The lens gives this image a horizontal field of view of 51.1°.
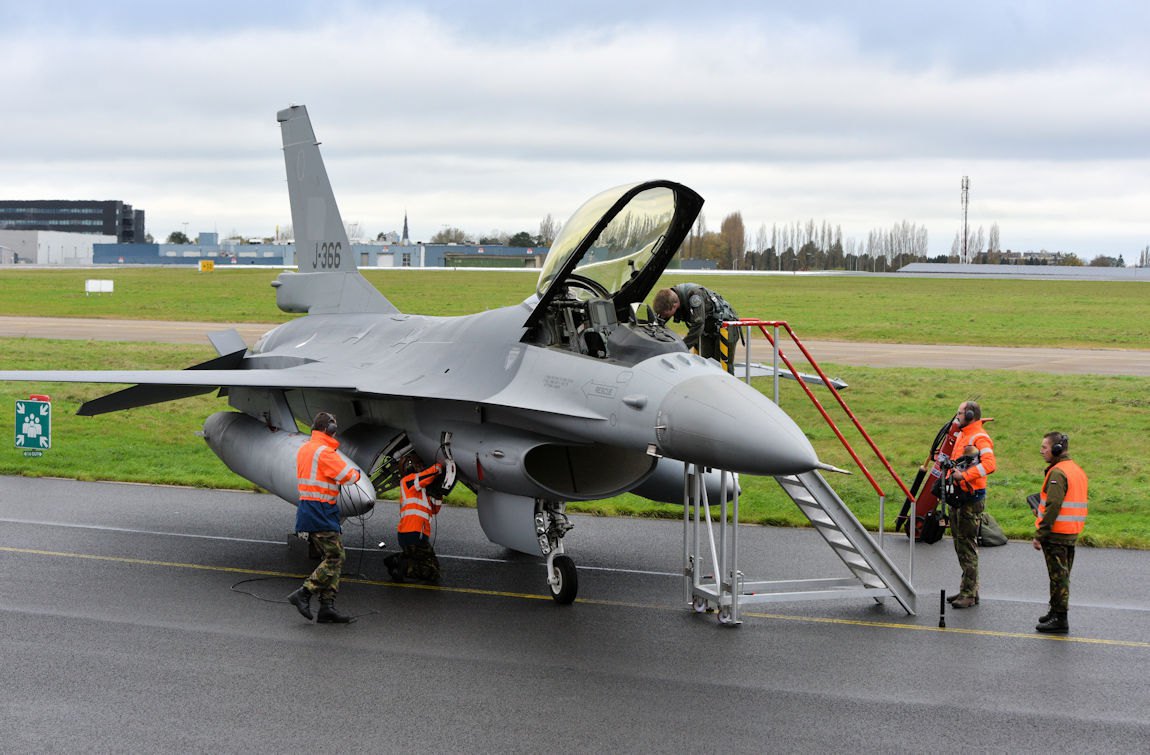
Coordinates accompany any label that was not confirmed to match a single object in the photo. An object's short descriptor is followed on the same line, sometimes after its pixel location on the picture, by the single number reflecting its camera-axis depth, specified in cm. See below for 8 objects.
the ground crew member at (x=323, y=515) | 1060
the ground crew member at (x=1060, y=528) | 1045
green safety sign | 1927
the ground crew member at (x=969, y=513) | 1125
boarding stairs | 1077
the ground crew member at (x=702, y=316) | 1165
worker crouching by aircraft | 1205
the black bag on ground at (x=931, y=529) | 1430
